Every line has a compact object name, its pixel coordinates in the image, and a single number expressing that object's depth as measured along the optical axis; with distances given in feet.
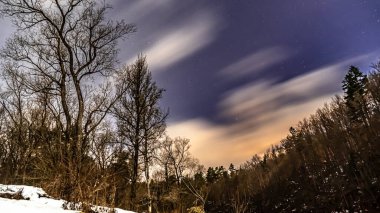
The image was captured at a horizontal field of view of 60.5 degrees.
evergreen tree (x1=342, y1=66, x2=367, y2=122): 218.87
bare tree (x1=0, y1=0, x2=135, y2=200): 43.14
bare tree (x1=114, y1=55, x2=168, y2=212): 60.49
